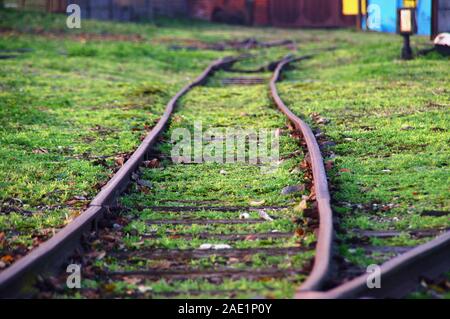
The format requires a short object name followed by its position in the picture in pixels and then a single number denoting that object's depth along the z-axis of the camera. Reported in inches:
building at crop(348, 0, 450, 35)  820.0
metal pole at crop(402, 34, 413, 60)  796.6
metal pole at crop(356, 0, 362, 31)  1237.9
